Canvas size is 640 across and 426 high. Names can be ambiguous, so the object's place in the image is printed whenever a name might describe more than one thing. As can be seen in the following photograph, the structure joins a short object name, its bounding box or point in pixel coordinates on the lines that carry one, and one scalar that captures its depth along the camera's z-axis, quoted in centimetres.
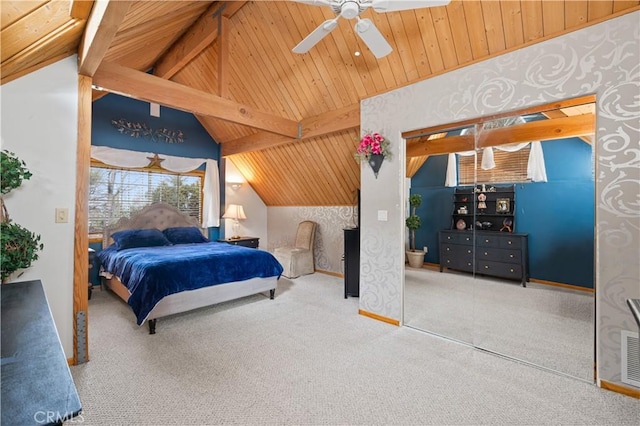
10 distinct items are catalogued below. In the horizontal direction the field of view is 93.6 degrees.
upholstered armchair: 536
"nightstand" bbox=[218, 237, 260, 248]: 573
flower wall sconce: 331
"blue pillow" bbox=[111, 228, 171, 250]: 434
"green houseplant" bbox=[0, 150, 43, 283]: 163
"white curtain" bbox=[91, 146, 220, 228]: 473
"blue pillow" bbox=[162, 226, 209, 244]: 503
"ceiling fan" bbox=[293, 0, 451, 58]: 194
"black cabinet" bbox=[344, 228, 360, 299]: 417
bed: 305
